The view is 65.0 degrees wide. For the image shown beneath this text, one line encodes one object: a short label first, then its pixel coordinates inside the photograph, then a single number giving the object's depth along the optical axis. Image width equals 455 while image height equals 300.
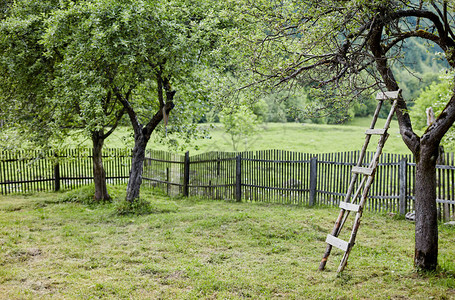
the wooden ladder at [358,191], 6.14
